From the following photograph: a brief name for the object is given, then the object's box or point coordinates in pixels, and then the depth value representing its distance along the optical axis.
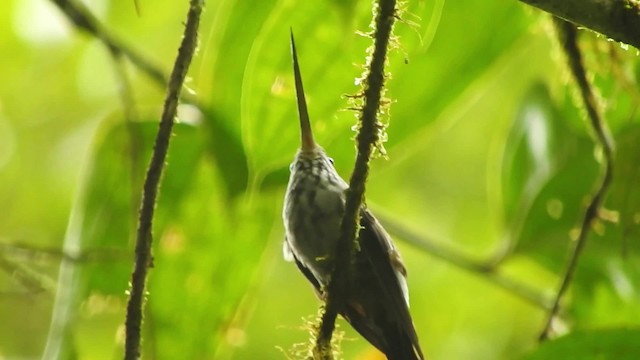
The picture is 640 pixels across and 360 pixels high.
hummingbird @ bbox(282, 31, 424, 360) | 4.23
